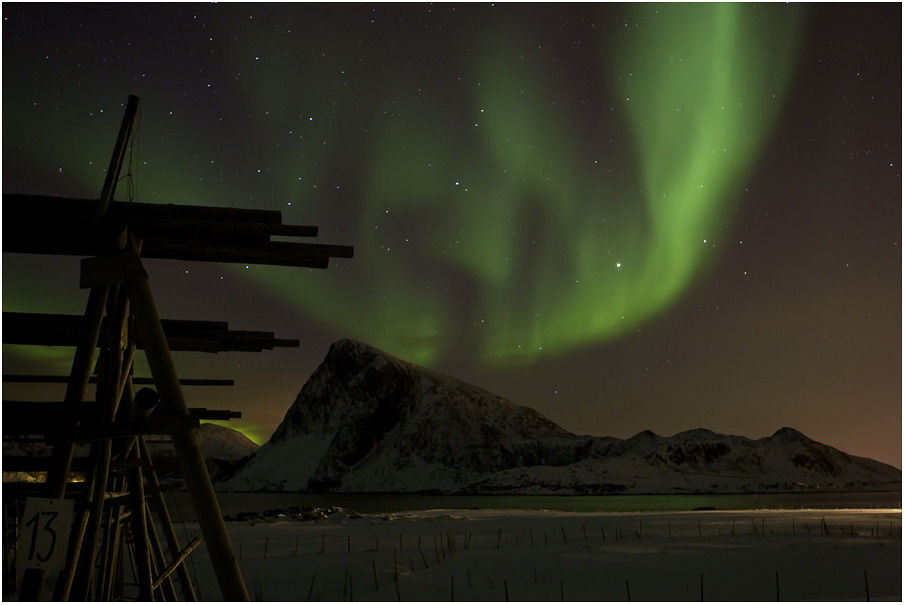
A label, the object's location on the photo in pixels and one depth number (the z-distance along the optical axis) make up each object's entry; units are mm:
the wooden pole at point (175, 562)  9258
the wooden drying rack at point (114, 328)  5938
